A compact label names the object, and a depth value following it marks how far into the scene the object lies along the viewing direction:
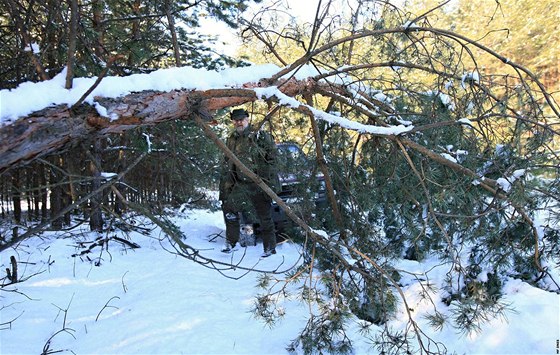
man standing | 3.36
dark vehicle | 3.45
